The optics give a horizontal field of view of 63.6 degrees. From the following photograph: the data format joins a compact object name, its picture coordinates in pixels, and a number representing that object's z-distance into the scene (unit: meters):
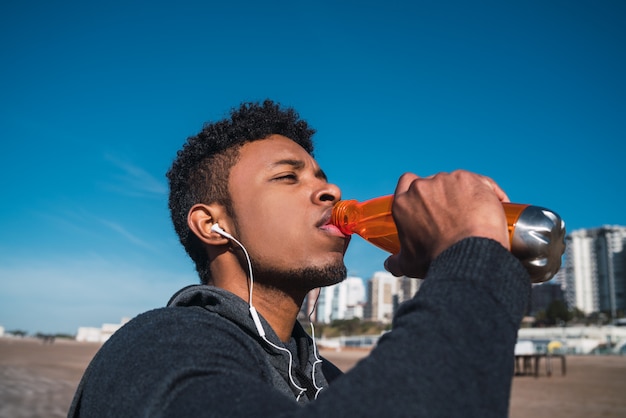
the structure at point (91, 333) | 110.88
